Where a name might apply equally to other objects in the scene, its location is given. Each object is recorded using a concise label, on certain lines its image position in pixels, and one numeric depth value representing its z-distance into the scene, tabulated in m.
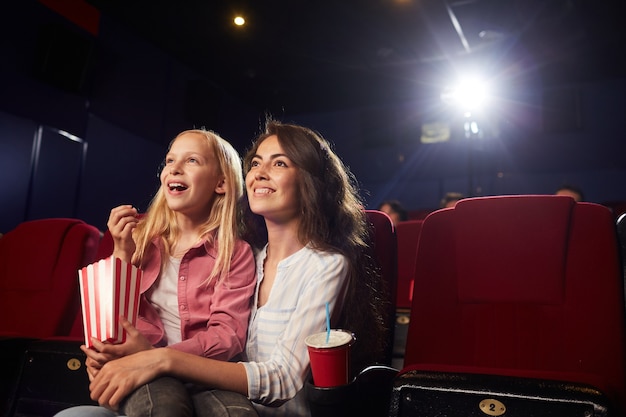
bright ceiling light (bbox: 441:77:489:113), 4.92
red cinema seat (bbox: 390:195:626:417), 1.09
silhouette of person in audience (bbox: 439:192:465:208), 3.79
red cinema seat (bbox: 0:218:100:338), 1.67
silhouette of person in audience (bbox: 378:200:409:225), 3.85
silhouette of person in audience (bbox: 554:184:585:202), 3.50
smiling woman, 0.93
